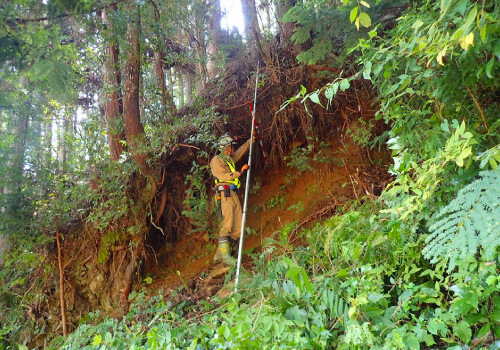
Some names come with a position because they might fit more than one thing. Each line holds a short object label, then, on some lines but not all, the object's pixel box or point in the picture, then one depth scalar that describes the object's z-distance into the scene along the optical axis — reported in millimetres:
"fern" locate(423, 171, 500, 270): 1593
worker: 5887
